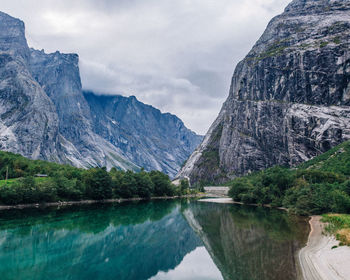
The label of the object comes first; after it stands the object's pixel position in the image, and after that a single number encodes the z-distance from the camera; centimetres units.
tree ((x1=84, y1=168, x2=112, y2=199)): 9112
